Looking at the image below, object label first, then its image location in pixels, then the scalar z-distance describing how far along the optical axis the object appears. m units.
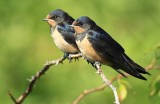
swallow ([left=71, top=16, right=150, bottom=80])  6.68
